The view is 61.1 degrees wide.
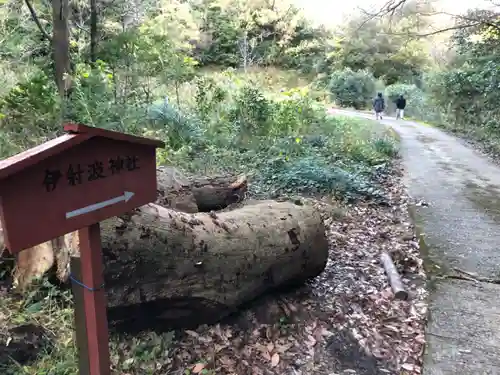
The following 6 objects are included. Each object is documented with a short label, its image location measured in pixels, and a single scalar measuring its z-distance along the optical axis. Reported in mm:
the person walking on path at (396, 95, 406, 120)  21969
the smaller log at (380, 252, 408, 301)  4004
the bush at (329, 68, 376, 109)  27156
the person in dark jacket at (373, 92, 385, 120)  19594
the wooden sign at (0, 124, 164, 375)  1626
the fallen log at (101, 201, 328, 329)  2830
